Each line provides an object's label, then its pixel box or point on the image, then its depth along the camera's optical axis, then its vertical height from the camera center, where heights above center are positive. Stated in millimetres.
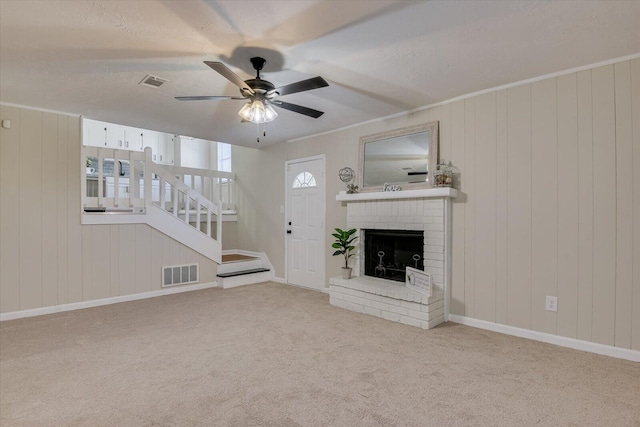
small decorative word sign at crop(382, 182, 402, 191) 3945 +322
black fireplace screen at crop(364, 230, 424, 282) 3926 -485
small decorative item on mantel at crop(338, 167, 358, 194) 4395 +484
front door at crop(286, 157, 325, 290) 5008 -126
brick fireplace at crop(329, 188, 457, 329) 3410 -562
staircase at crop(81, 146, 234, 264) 4273 +100
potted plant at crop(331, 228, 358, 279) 4266 -418
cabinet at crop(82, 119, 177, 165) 6375 +1555
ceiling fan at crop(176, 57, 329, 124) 2357 +927
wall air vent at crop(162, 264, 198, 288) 4816 -910
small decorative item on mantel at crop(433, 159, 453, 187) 3506 +413
